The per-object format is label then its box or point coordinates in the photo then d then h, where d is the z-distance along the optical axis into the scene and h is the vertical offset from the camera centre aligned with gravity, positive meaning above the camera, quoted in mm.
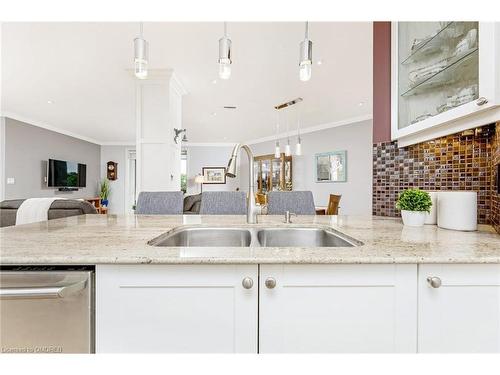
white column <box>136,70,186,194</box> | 3557 +661
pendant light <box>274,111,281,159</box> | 5650 +1452
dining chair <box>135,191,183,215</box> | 2182 -151
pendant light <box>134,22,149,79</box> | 1751 +840
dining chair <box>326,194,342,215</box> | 4586 -329
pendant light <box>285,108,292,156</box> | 5494 +730
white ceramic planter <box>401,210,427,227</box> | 1306 -153
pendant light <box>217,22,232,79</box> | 1650 +801
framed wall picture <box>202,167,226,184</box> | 8961 +319
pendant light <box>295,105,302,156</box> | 5213 +744
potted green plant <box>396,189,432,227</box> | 1303 -99
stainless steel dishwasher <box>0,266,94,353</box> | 700 -335
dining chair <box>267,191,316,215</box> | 2180 -142
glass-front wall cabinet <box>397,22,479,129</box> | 1199 +604
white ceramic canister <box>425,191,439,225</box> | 1377 -131
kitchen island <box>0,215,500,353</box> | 731 -317
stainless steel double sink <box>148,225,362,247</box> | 1351 -257
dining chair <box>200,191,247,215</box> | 2174 -154
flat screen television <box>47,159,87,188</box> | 6557 +256
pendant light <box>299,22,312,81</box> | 1577 +752
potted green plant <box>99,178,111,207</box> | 8508 -223
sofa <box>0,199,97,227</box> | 2865 -287
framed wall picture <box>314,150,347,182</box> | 6164 +454
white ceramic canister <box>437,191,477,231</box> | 1156 -105
